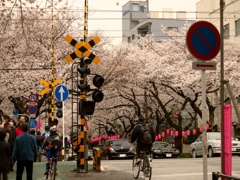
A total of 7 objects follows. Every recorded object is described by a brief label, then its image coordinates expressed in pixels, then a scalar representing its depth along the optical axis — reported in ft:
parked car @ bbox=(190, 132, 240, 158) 86.20
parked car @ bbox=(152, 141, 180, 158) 107.24
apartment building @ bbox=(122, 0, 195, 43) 245.45
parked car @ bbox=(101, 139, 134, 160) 98.89
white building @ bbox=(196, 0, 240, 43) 138.62
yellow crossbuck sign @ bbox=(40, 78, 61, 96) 78.03
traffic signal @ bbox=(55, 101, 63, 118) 86.60
